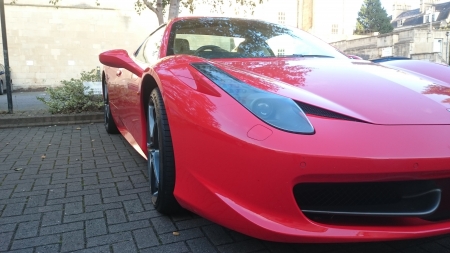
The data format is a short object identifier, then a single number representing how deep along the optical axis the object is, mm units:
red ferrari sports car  1410
